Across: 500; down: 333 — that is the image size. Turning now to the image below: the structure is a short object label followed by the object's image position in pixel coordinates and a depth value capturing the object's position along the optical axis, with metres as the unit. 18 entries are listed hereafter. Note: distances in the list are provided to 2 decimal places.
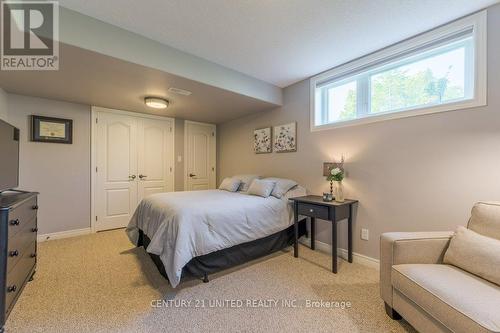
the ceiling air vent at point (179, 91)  2.85
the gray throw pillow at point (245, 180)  3.58
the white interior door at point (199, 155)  4.70
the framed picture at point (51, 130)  3.13
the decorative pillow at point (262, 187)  3.00
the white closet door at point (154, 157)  4.13
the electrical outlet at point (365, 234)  2.56
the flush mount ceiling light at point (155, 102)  3.15
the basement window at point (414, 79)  1.92
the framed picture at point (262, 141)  3.79
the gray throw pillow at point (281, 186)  3.04
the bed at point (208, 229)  1.98
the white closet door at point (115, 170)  3.72
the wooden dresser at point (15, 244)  1.49
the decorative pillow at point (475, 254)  1.27
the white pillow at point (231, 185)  3.53
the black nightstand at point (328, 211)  2.32
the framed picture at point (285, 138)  3.38
